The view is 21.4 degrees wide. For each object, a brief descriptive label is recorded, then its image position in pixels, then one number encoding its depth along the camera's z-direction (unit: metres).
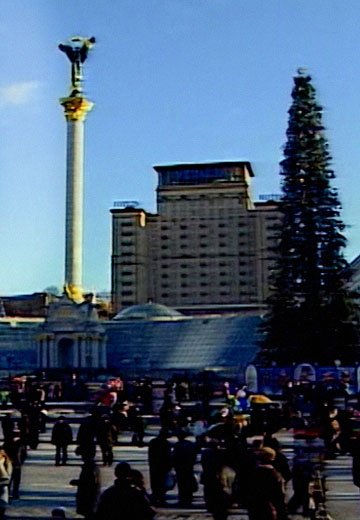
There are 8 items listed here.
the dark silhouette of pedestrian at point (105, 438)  17.53
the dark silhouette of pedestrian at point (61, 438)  17.55
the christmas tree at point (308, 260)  44.62
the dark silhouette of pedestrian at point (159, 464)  13.12
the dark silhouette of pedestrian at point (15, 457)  13.98
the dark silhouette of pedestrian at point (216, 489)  11.04
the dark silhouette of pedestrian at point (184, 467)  13.09
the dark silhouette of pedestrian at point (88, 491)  11.00
